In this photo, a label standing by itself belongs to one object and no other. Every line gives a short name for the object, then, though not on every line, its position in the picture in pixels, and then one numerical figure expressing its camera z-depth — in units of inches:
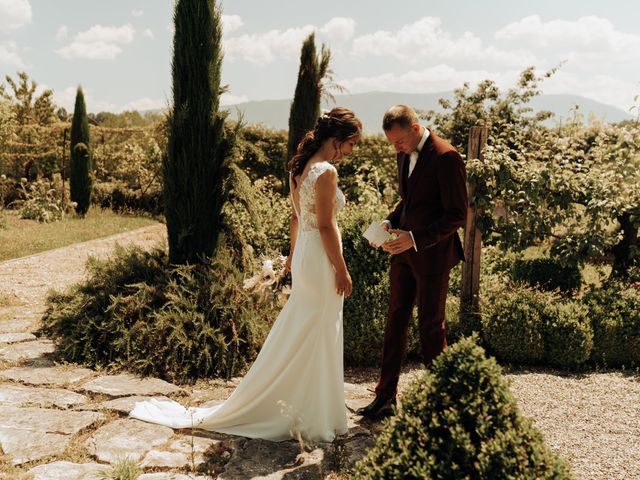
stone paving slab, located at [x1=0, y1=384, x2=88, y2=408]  166.6
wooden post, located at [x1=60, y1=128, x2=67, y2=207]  653.3
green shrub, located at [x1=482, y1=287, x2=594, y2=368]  217.9
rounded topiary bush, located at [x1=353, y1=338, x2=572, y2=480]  81.0
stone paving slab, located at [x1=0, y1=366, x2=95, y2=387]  184.8
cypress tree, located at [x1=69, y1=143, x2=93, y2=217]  647.8
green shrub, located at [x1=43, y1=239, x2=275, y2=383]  198.5
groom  147.3
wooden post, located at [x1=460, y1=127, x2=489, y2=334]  236.5
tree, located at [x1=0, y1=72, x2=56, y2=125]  802.8
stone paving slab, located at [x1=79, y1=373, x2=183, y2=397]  177.8
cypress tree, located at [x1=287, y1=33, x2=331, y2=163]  442.9
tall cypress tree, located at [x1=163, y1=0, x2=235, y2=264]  237.1
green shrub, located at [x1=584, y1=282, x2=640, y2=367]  223.0
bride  146.9
